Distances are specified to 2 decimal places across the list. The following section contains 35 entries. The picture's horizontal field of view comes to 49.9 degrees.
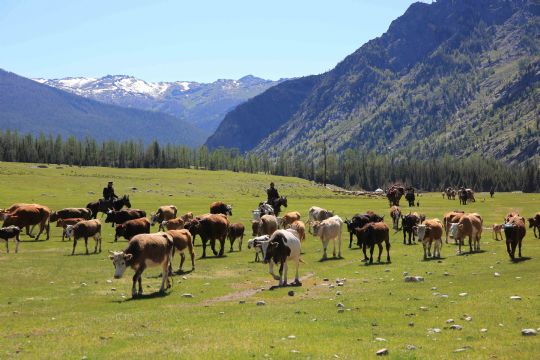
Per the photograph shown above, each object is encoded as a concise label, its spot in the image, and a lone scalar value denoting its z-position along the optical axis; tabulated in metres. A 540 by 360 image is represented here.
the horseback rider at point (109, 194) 59.16
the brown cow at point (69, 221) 50.03
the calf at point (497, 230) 48.19
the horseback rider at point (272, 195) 56.25
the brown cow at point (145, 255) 25.42
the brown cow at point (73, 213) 54.06
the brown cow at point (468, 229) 39.91
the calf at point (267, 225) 44.41
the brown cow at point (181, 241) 32.19
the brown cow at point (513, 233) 34.75
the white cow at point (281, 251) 28.27
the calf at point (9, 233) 40.59
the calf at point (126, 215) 52.47
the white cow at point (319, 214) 56.75
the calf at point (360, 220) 47.13
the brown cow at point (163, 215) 54.19
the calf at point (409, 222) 47.06
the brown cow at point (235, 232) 43.72
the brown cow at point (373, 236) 36.31
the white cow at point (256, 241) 32.03
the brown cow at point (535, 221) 48.28
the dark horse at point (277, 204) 55.81
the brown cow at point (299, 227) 41.88
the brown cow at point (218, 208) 56.41
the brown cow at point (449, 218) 46.65
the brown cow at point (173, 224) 45.56
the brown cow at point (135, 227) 41.12
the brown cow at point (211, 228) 40.69
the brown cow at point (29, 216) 48.59
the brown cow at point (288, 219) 50.28
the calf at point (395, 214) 57.31
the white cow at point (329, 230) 39.50
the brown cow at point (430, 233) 37.19
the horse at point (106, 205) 58.29
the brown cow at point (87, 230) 41.31
